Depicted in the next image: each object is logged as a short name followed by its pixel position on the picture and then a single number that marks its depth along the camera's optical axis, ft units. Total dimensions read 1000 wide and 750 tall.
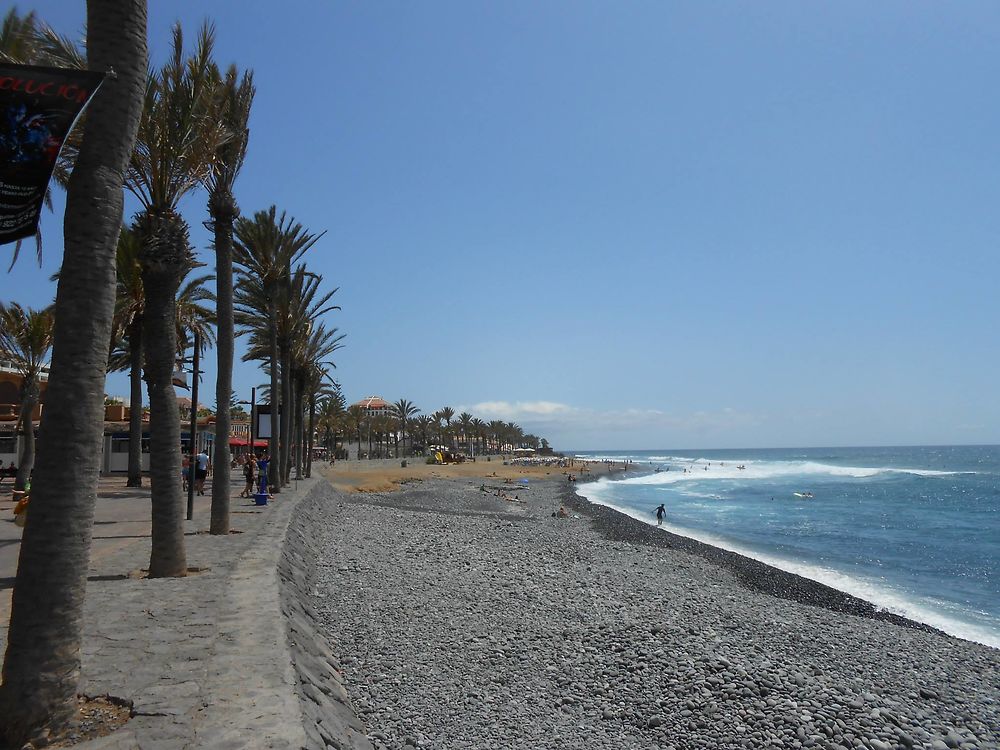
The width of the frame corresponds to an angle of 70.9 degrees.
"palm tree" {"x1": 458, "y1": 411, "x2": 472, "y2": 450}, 386.52
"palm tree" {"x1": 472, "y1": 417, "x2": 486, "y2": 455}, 399.85
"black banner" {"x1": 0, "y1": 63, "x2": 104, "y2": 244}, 12.71
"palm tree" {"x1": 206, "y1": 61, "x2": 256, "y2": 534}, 40.98
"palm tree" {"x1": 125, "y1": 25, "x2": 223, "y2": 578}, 28.30
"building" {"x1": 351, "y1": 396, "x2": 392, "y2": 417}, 335.75
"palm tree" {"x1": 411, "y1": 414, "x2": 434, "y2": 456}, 360.09
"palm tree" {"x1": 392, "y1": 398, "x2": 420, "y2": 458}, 294.87
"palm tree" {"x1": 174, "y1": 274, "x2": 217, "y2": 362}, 82.33
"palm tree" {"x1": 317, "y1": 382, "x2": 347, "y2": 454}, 209.06
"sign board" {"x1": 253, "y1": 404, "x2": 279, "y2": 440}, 85.30
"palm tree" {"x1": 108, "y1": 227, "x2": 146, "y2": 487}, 69.72
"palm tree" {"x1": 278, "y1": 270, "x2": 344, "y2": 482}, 82.28
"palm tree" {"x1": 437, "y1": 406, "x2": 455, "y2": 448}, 328.70
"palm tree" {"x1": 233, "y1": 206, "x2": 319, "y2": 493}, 70.74
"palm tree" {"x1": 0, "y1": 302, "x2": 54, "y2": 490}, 76.64
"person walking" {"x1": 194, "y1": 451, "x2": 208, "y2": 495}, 73.92
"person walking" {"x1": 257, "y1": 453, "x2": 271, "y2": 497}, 67.74
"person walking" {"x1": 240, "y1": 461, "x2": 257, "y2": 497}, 77.00
